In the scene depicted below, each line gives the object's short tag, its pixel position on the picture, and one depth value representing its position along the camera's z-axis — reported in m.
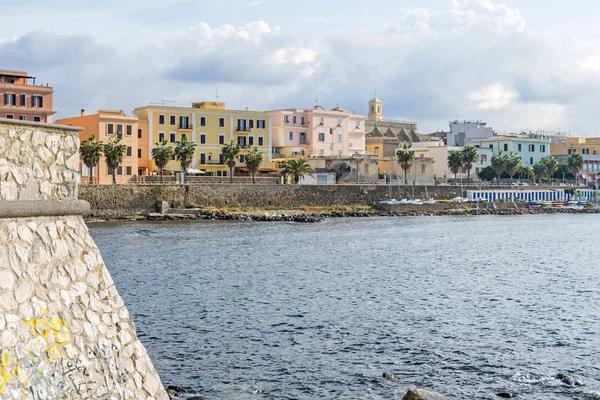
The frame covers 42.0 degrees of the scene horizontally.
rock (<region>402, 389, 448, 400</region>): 16.92
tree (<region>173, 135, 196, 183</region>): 83.81
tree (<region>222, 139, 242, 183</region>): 87.88
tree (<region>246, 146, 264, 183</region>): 88.31
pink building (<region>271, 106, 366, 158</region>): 108.56
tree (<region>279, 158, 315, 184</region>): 92.06
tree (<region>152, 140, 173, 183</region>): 81.22
